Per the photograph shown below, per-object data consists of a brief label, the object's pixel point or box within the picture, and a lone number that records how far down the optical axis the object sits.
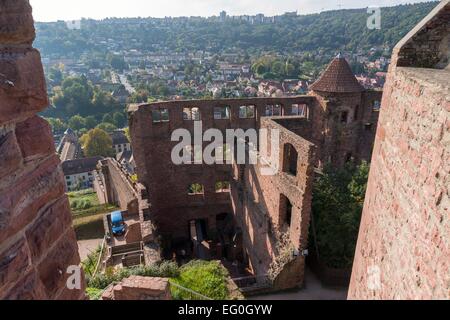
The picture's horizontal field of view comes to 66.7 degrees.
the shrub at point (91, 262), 16.86
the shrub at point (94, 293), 9.11
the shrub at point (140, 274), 11.00
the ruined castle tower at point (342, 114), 18.44
